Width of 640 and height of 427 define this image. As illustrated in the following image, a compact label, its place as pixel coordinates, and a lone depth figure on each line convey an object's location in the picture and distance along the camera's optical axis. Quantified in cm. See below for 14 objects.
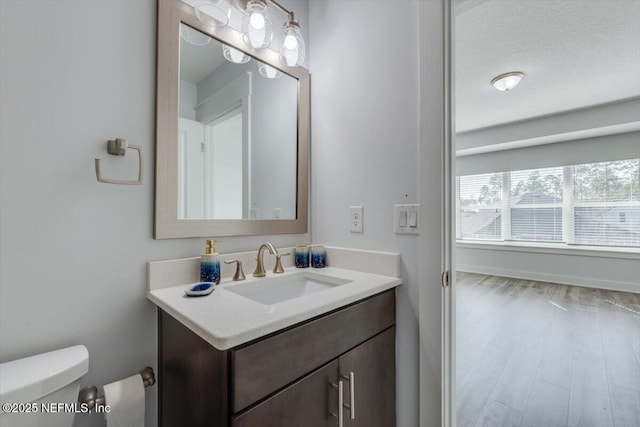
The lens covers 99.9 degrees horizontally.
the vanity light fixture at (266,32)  115
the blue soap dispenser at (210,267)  102
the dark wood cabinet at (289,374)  62
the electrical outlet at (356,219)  129
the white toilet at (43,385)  59
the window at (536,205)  448
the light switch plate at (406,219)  110
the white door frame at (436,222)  102
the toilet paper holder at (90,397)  79
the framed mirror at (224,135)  99
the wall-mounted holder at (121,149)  84
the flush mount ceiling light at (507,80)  286
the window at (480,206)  505
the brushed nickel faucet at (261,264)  117
